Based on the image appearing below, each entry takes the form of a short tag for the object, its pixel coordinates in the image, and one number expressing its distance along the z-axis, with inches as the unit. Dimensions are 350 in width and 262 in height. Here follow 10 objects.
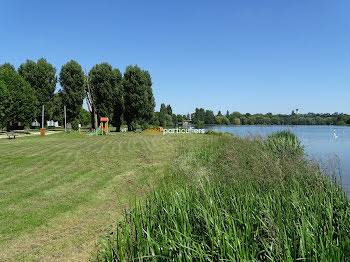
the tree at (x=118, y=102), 1467.8
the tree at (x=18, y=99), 1108.5
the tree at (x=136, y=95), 1444.4
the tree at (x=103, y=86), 1421.0
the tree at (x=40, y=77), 1473.9
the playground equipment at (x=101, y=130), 1214.0
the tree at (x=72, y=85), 1400.1
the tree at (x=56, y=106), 1595.1
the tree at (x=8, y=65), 1610.2
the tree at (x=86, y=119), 2865.7
